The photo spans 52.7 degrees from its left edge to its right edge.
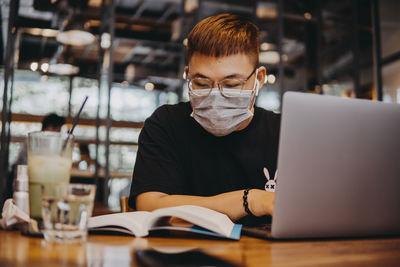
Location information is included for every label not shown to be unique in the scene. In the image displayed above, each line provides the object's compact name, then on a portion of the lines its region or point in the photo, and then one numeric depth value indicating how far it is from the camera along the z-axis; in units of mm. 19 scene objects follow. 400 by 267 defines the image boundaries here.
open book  922
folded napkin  998
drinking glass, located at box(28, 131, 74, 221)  905
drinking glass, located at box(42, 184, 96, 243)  819
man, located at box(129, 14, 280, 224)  1522
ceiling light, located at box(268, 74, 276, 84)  6988
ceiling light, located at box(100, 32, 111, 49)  5742
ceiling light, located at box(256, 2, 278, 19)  6691
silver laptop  925
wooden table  693
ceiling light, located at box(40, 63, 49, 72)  5625
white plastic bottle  1126
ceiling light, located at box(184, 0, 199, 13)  6210
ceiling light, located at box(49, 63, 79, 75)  5962
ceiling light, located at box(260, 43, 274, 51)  6594
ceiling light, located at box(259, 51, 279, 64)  6664
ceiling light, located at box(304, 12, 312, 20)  7027
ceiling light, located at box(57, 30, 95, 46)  5926
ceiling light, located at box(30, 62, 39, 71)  5508
